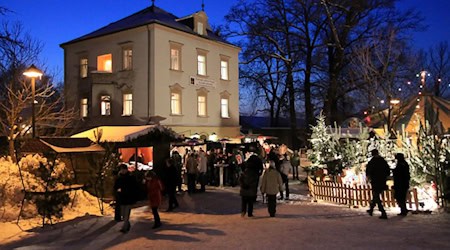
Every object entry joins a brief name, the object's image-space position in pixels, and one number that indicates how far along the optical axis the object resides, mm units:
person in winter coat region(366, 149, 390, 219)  11398
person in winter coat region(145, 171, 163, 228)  10859
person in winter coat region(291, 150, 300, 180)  22773
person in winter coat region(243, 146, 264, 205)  12219
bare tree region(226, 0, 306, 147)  39312
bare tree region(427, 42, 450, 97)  46625
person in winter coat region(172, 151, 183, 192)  18281
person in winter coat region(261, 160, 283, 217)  11938
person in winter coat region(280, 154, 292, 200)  15578
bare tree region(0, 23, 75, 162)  16812
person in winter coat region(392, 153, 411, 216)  11547
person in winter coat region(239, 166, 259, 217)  11930
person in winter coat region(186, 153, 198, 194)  17123
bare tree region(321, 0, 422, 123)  35500
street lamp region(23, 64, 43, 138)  14461
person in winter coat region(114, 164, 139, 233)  10445
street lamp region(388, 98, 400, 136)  21422
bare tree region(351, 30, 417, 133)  23089
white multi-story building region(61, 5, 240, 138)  29766
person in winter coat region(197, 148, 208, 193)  17911
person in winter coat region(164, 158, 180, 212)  13617
